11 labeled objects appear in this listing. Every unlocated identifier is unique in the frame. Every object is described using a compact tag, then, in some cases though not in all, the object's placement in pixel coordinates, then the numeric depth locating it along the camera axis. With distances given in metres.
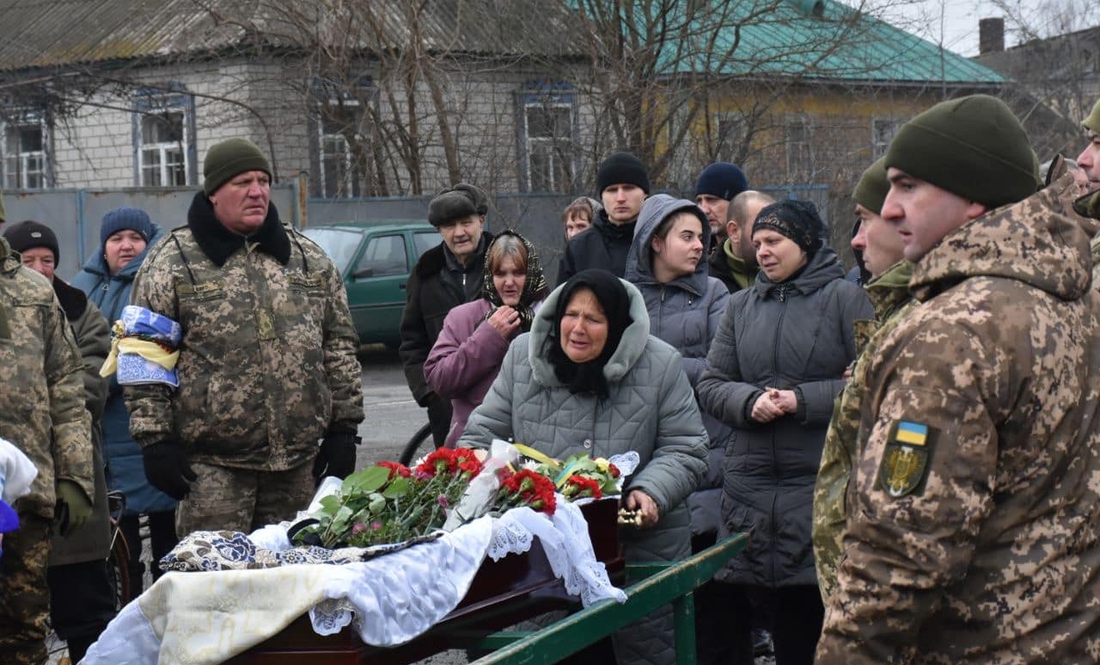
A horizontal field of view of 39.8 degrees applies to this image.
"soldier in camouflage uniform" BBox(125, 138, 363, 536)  5.50
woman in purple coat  6.27
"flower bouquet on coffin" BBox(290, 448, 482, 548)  3.85
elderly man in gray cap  6.99
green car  17.81
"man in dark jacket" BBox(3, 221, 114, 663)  5.66
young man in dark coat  7.29
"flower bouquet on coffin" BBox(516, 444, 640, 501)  4.33
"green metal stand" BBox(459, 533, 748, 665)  3.60
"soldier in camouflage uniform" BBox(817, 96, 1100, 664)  2.70
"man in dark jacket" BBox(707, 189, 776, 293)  6.50
